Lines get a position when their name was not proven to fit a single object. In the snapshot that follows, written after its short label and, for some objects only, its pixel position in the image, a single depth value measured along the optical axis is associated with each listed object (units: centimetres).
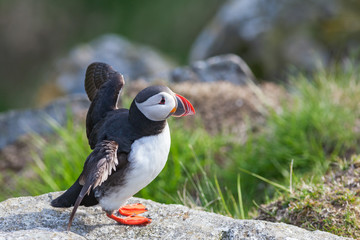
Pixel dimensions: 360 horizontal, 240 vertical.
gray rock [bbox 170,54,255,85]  1346
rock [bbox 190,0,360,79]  1594
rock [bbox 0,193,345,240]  538
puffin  543
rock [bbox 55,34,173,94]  1889
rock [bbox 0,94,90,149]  1266
